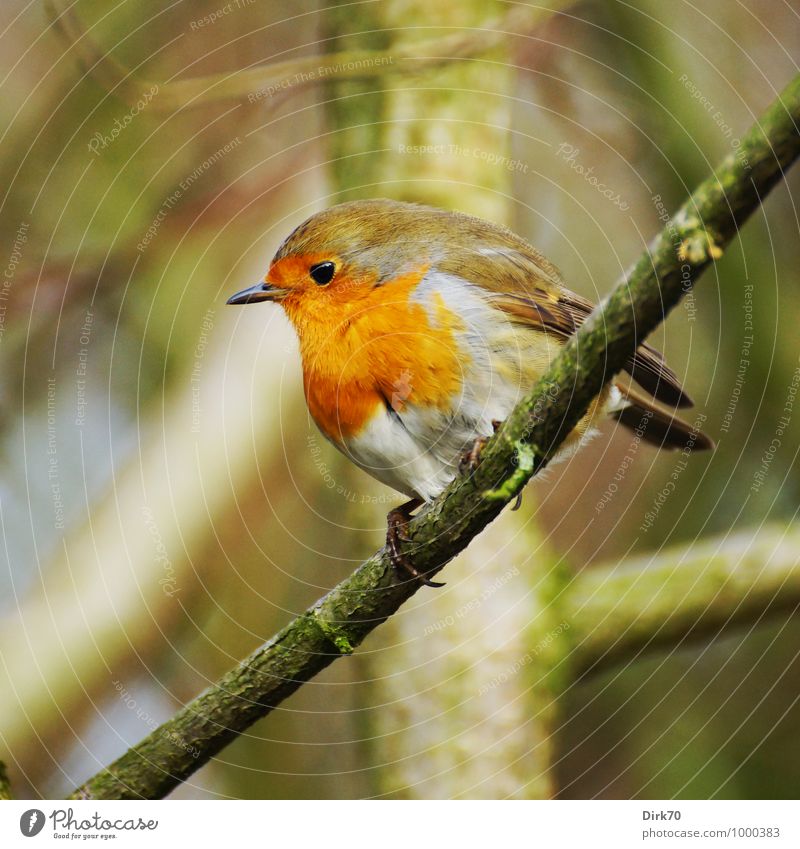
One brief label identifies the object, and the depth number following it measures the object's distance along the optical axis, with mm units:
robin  3700
